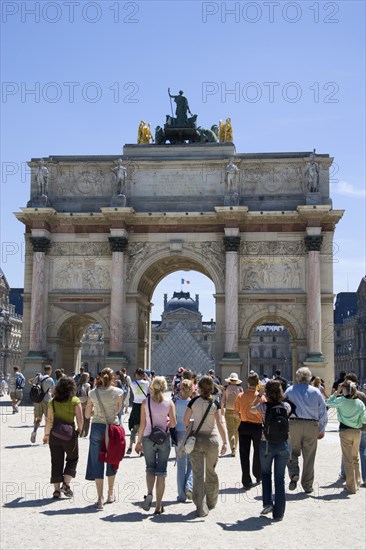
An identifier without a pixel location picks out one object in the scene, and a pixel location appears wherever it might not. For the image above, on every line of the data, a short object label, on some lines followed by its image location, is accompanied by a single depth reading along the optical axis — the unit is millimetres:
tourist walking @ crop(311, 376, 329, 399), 18047
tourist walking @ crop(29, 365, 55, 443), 19000
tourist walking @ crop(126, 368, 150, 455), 17703
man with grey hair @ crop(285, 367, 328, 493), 12695
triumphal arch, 36906
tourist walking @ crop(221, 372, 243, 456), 17562
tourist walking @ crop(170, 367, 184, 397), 22375
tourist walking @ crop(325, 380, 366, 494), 13055
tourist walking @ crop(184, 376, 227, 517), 10922
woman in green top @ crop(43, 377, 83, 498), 11984
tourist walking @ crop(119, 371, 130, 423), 25628
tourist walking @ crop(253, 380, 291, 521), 10969
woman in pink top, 10922
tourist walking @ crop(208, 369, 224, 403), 19044
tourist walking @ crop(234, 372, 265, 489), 12992
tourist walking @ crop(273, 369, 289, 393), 20392
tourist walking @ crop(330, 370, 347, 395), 20445
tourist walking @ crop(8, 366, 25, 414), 29877
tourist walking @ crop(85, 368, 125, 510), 11430
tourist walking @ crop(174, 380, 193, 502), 11914
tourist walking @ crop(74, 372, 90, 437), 20397
